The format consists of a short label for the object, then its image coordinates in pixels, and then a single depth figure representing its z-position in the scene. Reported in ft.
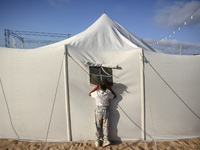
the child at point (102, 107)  8.27
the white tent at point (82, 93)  8.90
